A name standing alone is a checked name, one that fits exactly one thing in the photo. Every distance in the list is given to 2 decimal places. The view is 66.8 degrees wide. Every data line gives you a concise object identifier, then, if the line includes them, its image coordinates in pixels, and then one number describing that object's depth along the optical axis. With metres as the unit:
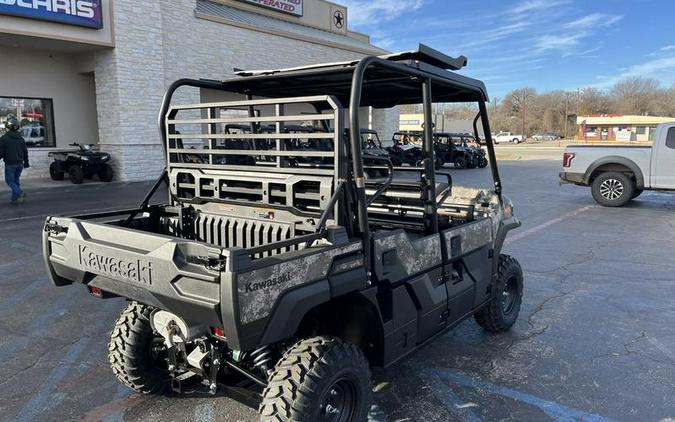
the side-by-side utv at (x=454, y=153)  23.66
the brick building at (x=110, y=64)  14.32
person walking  10.89
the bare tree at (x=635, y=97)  76.12
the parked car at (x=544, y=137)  81.50
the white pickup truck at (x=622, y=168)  11.12
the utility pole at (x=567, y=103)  89.75
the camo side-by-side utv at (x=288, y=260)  2.25
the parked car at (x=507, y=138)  71.18
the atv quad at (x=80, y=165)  15.03
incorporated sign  21.97
